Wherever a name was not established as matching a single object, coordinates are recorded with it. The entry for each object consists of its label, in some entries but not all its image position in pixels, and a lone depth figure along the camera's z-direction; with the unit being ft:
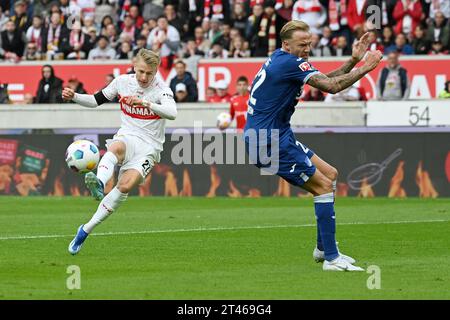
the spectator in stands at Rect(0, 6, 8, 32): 102.82
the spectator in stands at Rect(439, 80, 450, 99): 80.59
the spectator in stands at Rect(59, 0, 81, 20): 98.73
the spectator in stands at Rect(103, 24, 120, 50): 96.27
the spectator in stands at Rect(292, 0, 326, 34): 87.45
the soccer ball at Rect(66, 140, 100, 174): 42.52
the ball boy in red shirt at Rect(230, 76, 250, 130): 78.43
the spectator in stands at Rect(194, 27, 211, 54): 93.04
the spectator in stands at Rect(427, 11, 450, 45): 85.15
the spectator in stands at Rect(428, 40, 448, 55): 85.51
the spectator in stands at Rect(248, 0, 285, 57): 88.17
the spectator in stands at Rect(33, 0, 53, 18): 100.58
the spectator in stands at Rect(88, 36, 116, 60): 95.30
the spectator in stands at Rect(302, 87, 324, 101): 86.08
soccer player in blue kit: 37.01
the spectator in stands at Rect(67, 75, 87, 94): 87.66
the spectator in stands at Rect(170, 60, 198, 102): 86.17
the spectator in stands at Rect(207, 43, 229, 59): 91.20
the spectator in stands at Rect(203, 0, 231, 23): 93.71
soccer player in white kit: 41.78
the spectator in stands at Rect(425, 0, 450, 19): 86.83
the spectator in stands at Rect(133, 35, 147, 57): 92.58
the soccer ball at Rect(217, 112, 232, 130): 76.18
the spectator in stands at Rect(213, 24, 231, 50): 92.43
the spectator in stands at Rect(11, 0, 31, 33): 99.86
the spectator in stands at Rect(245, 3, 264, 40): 89.77
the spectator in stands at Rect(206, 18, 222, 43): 93.04
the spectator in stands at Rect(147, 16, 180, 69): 92.02
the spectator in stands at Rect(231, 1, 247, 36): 92.84
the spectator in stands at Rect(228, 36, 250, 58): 90.22
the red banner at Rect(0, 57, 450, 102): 85.71
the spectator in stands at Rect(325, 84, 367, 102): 84.02
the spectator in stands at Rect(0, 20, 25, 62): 99.14
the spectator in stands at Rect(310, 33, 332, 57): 87.51
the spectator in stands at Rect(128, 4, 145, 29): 96.99
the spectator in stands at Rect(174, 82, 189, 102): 86.89
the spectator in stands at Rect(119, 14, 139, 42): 95.86
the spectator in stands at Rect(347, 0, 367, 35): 85.30
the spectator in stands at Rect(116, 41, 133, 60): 93.91
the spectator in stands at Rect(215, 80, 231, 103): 87.62
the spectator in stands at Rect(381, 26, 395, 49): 85.51
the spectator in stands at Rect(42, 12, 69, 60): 96.43
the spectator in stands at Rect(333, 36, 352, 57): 86.89
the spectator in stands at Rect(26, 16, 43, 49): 97.96
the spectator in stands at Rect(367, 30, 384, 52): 84.84
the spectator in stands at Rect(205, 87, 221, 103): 87.66
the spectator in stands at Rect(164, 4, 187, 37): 94.63
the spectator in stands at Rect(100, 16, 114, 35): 96.84
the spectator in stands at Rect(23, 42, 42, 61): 97.55
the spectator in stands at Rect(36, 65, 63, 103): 90.99
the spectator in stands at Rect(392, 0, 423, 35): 86.53
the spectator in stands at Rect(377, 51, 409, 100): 82.94
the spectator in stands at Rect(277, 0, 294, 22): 87.86
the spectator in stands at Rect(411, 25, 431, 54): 86.28
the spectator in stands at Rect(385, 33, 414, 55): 85.51
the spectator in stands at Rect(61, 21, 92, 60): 96.22
